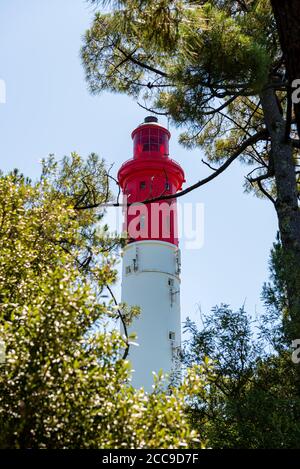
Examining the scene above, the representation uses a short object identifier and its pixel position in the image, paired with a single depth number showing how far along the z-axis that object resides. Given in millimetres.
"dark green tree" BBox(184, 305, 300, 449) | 9477
